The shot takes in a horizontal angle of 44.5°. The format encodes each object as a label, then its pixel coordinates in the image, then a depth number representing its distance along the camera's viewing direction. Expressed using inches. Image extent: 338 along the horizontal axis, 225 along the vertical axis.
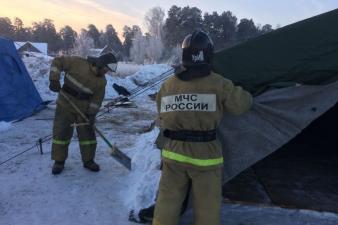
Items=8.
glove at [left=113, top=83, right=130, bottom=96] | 637.9
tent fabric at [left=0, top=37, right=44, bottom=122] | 374.9
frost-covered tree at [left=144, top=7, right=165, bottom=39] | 2819.9
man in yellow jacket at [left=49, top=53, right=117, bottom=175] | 211.0
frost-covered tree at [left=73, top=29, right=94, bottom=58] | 2453.9
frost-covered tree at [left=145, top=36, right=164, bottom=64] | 2551.7
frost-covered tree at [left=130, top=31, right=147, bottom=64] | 2683.3
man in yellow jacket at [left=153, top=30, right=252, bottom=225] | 126.5
